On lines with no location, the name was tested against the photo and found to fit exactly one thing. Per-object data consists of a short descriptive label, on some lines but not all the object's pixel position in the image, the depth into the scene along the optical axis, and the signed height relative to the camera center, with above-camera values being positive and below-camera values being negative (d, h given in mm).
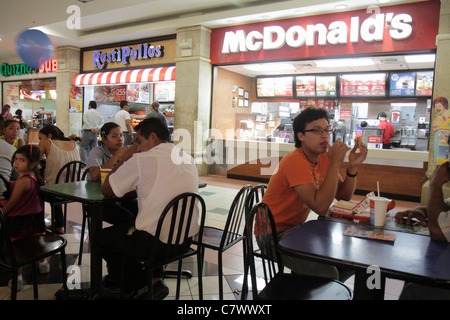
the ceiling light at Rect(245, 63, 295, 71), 8078 +1436
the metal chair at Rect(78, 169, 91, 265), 3117 -1074
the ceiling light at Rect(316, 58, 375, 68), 7089 +1417
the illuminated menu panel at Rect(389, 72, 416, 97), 7680 +1080
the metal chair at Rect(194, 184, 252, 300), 2264 -801
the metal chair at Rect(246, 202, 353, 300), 1618 -766
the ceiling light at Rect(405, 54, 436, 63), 6730 +1453
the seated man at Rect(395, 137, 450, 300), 1550 -334
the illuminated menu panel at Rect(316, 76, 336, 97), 8359 +1041
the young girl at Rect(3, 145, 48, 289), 2521 -596
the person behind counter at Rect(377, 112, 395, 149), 7488 +13
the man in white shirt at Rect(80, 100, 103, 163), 8531 -206
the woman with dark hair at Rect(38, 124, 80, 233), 3863 -385
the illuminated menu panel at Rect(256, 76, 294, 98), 8992 +1073
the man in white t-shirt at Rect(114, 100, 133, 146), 8445 +64
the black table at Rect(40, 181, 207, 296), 2249 -515
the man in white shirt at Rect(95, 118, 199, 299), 2078 -387
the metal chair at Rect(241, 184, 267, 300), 2059 -544
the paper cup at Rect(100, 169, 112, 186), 2478 -362
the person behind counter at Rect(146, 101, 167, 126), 7583 +274
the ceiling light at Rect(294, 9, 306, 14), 6181 +2084
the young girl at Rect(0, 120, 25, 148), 4270 -163
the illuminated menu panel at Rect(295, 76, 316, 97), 8625 +1056
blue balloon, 4547 +940
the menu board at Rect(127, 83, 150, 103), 10453 +887
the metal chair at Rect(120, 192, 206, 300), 2018 -616
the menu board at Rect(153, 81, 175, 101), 10516 +978
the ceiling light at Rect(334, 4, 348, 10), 5803 +2062
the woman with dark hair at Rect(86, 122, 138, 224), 2920 -346
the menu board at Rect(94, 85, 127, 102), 10500 +864
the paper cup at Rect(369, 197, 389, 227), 1809 -408
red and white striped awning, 8222 +1157
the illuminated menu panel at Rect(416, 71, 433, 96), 7527 +1096
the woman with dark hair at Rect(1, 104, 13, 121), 9244 +148
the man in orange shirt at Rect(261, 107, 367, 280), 1932 -289
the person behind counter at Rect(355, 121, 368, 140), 8124 +154
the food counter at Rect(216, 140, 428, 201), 5867 -686
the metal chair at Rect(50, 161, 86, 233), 3387 -595
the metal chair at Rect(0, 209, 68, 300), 1908 -796
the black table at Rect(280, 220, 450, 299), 1245 -489
